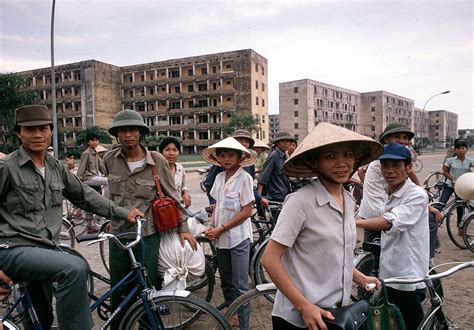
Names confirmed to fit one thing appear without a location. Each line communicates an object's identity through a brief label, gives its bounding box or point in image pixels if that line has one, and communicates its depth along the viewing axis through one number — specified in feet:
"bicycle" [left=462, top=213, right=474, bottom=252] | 19.10
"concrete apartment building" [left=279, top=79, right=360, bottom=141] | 221.87
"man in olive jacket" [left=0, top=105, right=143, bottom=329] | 7.29
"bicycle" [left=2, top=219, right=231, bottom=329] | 8.25
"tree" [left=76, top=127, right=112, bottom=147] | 161.56
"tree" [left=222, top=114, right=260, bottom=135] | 172.55
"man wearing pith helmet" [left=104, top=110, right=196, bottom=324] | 9.53
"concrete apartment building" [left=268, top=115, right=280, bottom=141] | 397.39
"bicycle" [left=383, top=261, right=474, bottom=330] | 7.23
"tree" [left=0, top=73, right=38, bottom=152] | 119.65
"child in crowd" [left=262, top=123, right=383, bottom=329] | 5.37
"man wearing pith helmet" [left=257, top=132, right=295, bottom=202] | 17.81
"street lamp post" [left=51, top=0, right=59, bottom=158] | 41.58
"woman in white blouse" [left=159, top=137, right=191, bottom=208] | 14.66
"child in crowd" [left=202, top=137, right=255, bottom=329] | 10.63
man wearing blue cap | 8.23
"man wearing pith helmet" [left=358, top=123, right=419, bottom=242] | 11.01
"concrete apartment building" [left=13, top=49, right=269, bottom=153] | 187.21
